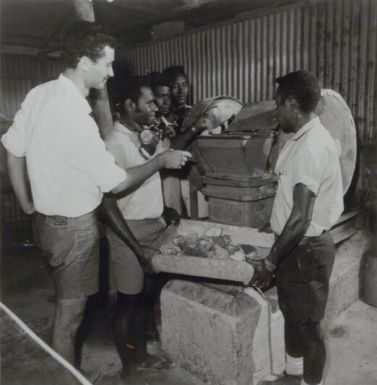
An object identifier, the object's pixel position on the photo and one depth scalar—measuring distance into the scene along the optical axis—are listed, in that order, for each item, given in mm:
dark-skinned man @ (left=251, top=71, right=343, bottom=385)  2600
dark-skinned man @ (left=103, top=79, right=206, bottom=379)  3240
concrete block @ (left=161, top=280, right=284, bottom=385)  3062
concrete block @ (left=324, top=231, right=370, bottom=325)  4273
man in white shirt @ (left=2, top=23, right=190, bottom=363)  2492
